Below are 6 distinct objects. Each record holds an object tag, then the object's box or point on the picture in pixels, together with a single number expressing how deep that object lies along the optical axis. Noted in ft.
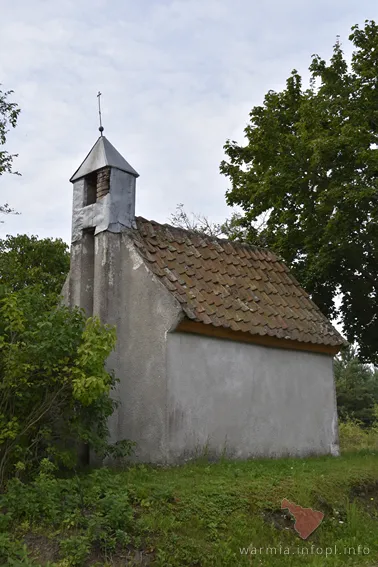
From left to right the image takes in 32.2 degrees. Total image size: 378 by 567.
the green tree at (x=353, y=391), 126.52
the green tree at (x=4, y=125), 58.13
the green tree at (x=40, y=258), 76.28
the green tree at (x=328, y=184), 52.65
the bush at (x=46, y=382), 26.31
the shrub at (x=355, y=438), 58.61
